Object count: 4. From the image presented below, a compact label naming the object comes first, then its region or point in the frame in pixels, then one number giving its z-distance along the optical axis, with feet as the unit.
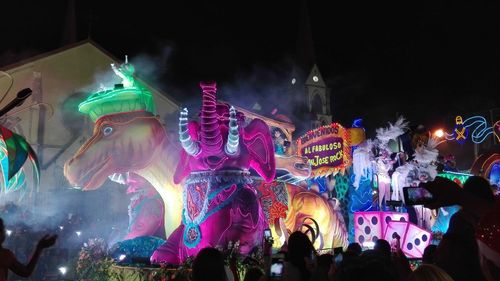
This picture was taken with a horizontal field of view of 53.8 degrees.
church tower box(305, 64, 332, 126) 211.41
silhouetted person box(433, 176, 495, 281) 11.14
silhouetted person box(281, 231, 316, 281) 13.65
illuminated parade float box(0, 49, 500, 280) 32.91
